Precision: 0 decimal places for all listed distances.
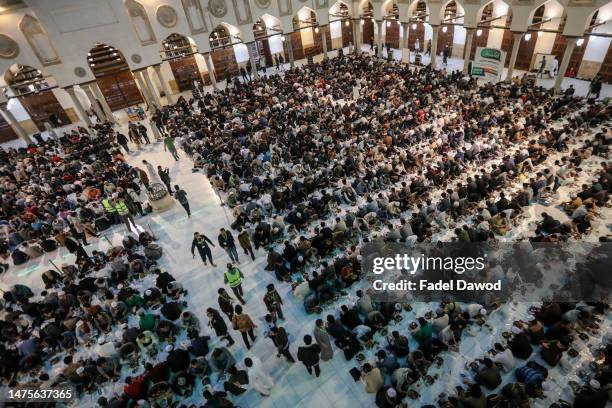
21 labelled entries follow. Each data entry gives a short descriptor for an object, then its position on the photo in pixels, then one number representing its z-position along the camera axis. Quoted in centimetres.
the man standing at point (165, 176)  1348
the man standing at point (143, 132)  1874
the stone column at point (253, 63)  2523
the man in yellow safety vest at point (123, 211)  1163
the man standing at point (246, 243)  955
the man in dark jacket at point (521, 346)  646
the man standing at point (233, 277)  812
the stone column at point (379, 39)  2677
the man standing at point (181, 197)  1187
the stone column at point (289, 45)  2712
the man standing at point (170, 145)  1630
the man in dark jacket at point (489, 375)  605
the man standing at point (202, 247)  934
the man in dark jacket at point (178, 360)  680
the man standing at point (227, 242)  934
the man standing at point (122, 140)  1787
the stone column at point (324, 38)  2838
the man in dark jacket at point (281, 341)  692
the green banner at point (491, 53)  1878
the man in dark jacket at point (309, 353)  636
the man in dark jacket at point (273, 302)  757
